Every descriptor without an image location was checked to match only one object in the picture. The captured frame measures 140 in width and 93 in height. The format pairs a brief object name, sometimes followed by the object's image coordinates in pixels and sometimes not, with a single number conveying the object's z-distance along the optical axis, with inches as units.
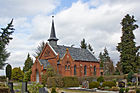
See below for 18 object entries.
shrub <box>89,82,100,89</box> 1210.1
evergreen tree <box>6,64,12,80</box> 1838.1
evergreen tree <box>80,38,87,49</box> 2908.5
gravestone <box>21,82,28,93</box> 718.3
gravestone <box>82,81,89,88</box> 1250.9
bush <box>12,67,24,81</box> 2413.9
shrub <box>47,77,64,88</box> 1363.2
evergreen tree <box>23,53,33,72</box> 2792.8
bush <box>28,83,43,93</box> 670.9
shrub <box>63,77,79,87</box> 1416.1
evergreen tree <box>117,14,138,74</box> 1891.0
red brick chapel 1779.0
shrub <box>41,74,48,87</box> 1561.0
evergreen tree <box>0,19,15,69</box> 1091.9
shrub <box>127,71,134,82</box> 1564.0
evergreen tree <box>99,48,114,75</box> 2994.6
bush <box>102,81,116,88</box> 1196.7
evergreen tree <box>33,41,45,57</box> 2834.9
